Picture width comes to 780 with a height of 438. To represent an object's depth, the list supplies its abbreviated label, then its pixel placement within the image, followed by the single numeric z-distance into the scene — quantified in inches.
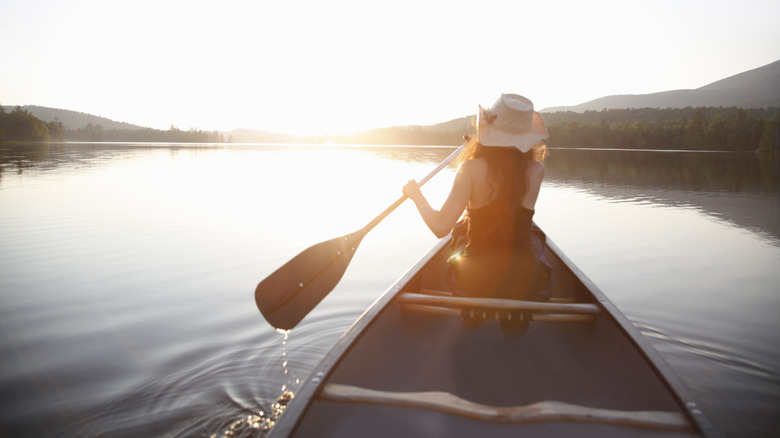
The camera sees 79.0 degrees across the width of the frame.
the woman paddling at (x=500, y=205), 111.6
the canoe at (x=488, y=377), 68.5
